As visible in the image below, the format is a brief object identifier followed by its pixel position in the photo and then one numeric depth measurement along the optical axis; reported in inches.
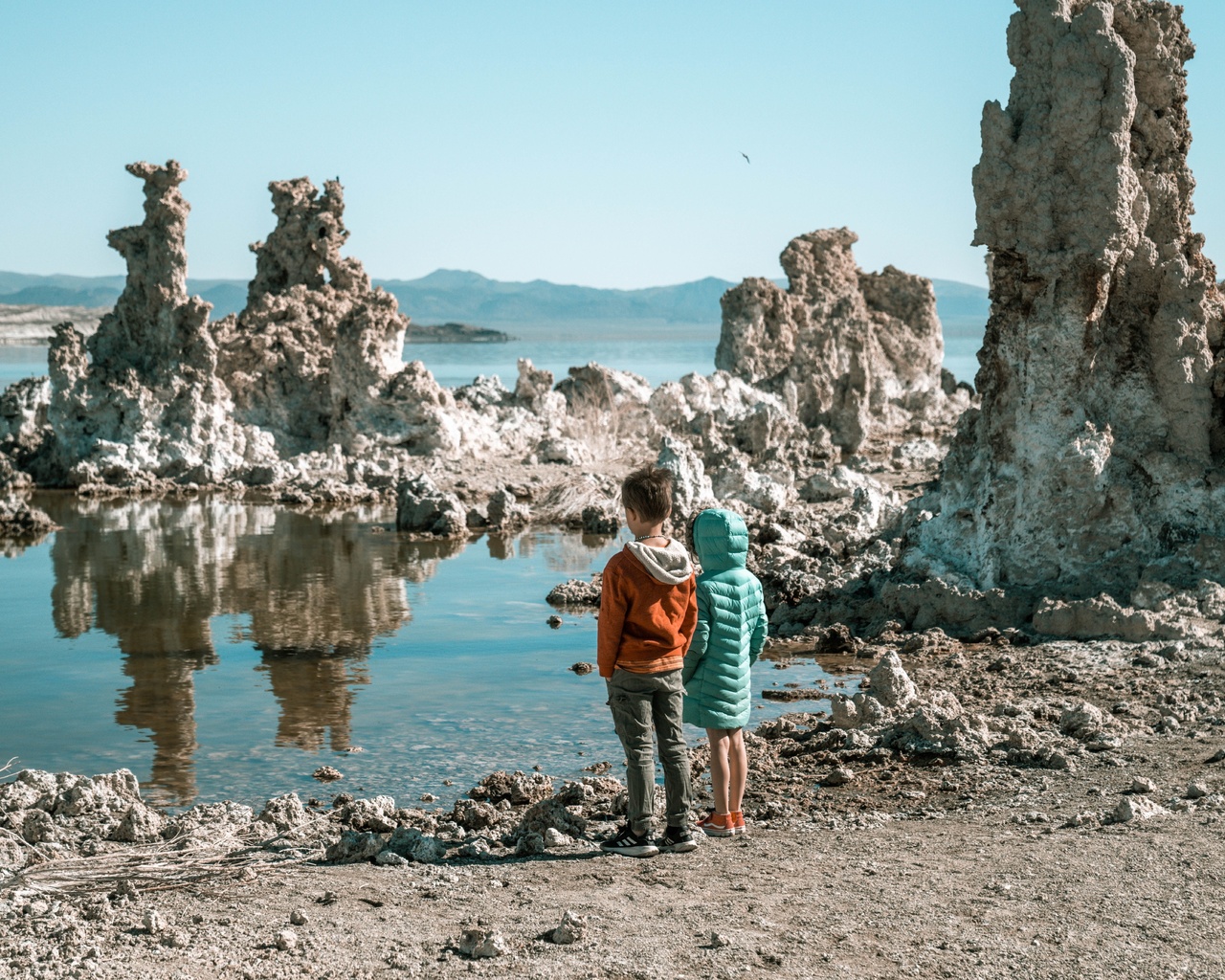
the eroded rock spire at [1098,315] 410.0
